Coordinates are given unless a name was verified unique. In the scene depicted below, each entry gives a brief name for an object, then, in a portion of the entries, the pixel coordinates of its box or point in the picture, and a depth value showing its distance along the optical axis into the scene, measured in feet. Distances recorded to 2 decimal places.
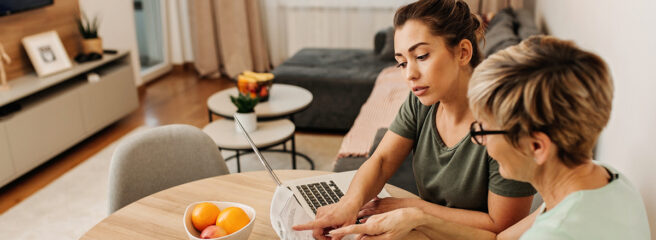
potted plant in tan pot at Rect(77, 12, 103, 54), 12.54
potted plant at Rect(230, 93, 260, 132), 9.04
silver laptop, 4.82
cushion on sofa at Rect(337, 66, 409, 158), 8.41
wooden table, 4.52
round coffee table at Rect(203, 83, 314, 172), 8.81
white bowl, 3.93
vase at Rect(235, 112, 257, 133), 9.04
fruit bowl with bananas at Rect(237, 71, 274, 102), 10.05
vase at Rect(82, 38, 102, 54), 12.53
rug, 8.46
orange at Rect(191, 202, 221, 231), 4.11
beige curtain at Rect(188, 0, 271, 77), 17.02
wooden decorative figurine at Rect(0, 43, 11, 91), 10.15
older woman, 2.73
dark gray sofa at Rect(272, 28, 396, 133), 12.23
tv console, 9.62
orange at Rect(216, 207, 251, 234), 4.05
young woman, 4.28
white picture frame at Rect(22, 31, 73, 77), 11.19
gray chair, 5.60
